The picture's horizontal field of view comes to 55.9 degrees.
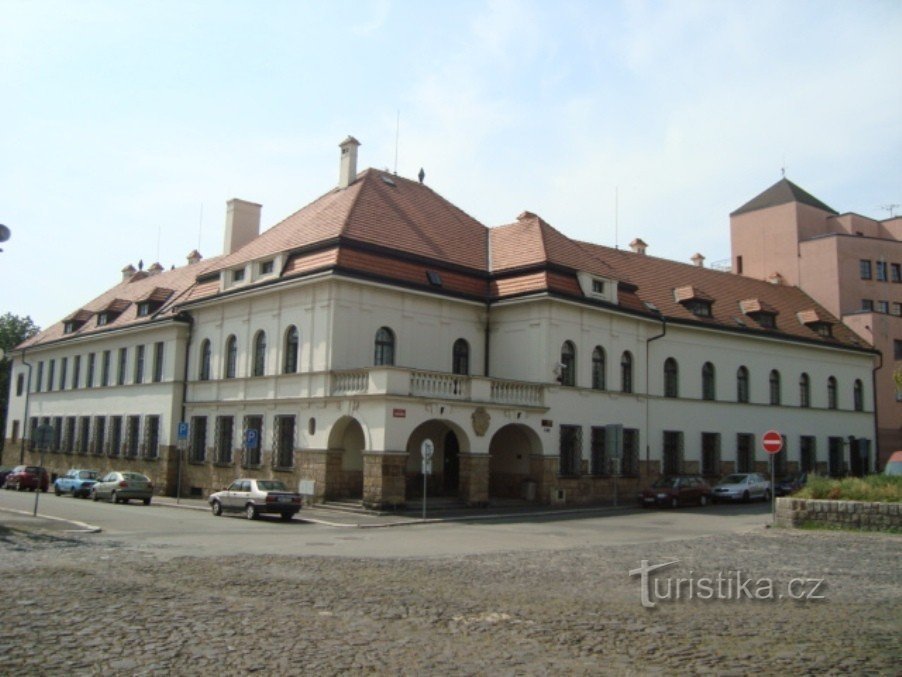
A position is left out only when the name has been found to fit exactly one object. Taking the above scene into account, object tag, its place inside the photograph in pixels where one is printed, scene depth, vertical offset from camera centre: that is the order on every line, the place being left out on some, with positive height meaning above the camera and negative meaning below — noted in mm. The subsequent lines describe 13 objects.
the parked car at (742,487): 35625 -764
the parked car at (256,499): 25672 -1231
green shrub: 21344 -445
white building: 29938 +4158
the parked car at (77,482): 36466 -1172
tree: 71562 +10340
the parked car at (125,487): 33188 -1217
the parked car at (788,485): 37906 -661
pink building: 51000 +13129
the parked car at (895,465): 31328 +274
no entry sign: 23703 +747
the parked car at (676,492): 32812 -937
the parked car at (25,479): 41500 -1201
